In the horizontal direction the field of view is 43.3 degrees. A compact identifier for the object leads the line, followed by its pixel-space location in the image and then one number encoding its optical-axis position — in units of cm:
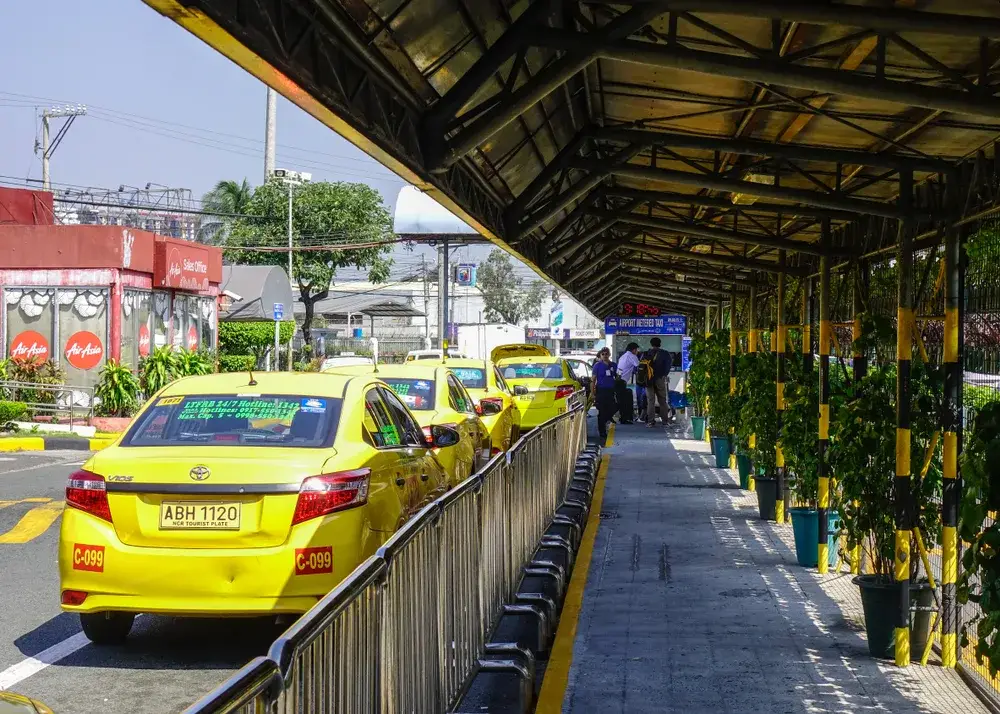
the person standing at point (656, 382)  3186
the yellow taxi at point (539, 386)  2486
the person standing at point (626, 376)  3228
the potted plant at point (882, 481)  787
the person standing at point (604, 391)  2833
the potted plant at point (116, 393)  2734
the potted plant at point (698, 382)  2452
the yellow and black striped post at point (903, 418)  775
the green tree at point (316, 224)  6700
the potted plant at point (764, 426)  1416
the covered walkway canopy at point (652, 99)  612
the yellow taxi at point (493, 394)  1797
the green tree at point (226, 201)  7700
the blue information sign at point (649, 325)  3716
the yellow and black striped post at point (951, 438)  767
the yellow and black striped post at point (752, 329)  1847
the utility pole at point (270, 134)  7094
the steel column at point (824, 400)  1081
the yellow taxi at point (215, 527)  707
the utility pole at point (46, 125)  6875
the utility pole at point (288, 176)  5656
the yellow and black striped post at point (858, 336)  979
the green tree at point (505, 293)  10050
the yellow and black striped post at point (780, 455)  1401
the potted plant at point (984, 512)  495
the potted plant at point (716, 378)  2048
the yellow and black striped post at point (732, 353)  1940
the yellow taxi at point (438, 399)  1354
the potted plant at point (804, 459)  1109
